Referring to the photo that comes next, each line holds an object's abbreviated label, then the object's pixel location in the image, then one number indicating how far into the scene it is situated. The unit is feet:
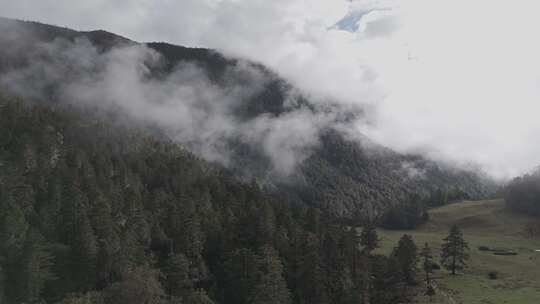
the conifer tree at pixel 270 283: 289.12
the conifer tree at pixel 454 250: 418.31
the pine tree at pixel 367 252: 334.40
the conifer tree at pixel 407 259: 387.80
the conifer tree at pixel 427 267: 382.50
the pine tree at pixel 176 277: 306.59
